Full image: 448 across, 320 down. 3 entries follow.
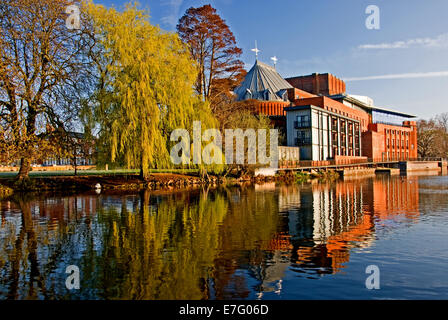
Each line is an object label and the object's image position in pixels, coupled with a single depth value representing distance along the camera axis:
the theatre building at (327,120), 62.44
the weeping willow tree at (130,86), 29.72
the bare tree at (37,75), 25.75
